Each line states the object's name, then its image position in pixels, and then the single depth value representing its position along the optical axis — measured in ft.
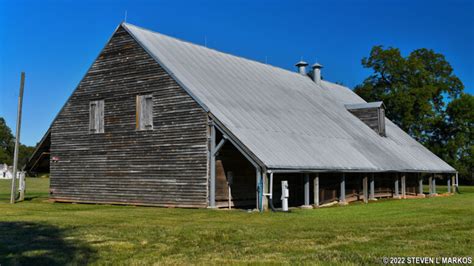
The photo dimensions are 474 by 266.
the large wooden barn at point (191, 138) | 76.89
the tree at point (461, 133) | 180.65
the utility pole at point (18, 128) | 88.99
